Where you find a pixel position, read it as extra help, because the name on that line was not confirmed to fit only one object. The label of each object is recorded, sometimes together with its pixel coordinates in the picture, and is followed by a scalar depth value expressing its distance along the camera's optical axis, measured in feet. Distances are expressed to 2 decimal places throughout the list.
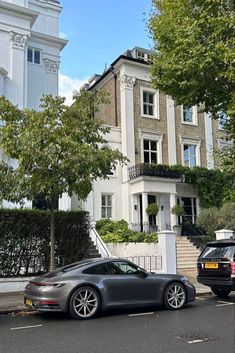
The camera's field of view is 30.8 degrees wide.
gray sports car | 29.35
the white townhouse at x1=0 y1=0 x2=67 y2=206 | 80.33
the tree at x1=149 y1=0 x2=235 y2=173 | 41.65
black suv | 36.88
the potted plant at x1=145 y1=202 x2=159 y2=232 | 81.32
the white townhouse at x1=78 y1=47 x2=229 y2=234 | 84.89
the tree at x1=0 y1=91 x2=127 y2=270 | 37.86
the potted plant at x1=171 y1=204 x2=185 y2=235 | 84.28
